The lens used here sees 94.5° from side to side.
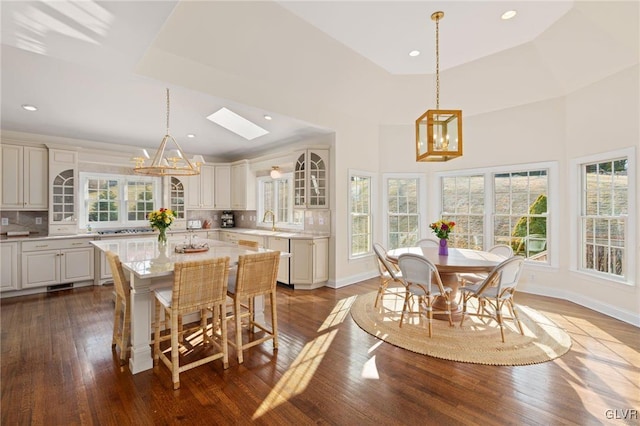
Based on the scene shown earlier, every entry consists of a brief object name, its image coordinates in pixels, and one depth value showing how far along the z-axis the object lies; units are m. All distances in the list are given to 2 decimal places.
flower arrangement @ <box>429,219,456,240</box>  3.97
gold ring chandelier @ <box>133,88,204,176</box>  3.44
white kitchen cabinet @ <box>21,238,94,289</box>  4.74
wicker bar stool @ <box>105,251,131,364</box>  2.66
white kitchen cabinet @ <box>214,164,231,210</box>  7.29
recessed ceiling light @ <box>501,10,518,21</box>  3.32
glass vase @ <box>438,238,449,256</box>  3.99
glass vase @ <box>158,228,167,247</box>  3.06
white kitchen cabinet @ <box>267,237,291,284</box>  5.18
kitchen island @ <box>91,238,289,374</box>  2.53
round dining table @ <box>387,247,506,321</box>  3.31
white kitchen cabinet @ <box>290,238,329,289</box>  5.04
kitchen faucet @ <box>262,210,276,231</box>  6.34
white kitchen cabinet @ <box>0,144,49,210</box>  4.81
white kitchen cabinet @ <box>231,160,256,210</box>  6.80
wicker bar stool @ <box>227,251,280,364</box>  2.74
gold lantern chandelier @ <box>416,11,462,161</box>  3.08
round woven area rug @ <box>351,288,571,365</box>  2.80
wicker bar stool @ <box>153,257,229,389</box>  2.36
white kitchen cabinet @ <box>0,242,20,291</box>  4.54
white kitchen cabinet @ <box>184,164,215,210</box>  6.96
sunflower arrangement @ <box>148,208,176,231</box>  3.04
